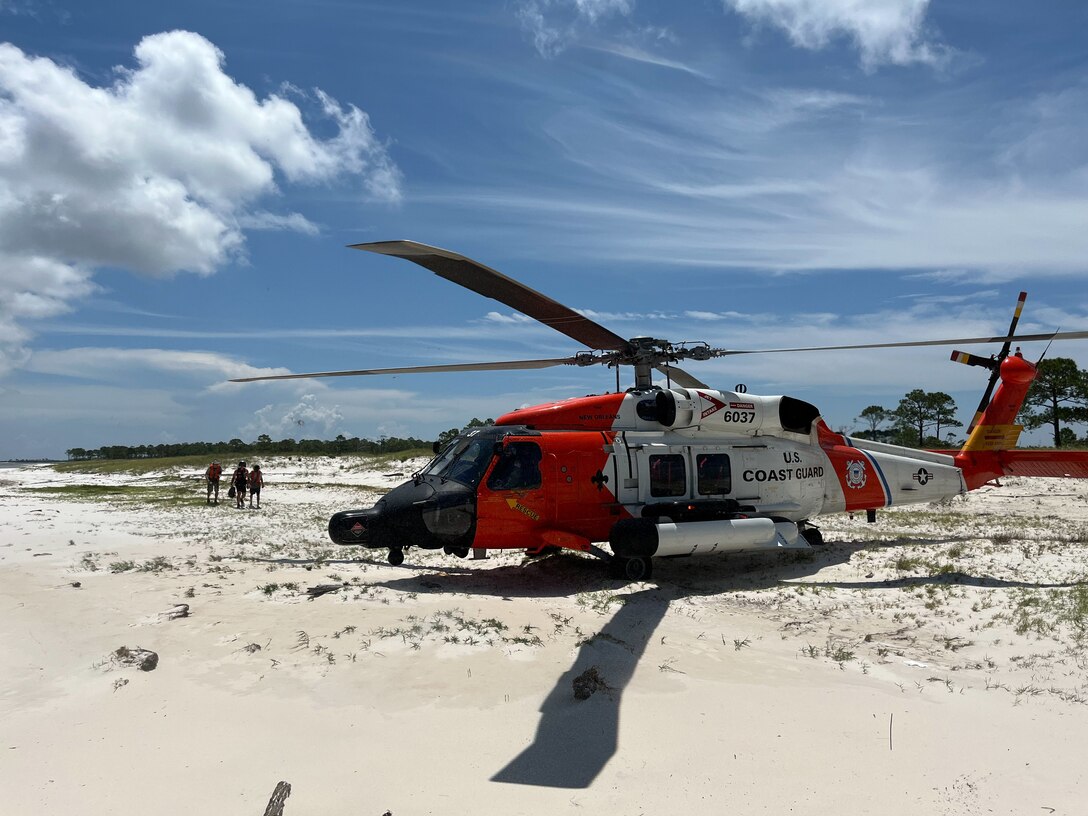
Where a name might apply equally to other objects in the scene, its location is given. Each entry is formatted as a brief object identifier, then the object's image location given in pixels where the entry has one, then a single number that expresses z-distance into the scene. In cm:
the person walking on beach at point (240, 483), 2094
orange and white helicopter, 917
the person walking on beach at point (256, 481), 2111
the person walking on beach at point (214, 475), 2222
